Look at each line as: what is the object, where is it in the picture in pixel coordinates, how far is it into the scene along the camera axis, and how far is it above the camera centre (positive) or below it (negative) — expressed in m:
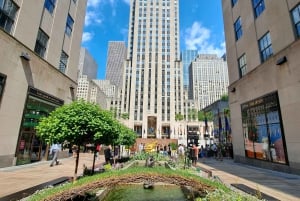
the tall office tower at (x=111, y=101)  108.97 +25.90
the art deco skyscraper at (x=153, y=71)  91.94 +36.51
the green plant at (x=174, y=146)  40.09 -1.07
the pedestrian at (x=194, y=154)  17.23 -1.18
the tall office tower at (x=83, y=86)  131.40 +39.53
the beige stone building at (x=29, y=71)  12.48 +5.66
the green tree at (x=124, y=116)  90.56 +12.09
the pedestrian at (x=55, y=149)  15.23 -0.82
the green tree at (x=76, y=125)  7.55 +0.62
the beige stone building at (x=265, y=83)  11.80 +4.74
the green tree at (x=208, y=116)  89.81 +13.26
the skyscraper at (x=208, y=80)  150.38 +52.13
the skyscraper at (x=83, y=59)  193.00 +86.19
